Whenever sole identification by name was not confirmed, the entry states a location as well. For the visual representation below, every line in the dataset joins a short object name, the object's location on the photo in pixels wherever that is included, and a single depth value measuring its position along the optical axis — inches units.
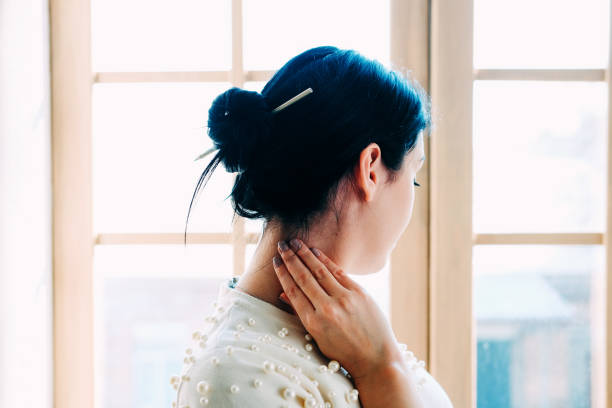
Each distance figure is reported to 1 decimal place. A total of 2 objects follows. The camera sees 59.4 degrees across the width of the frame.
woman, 26.8
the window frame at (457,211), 46.1
